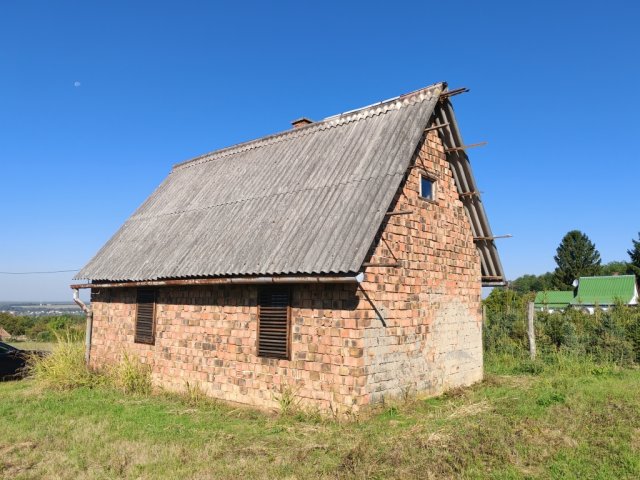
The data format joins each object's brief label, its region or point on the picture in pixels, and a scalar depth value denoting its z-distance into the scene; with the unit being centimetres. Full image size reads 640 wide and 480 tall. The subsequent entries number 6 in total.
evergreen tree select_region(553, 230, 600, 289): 6341
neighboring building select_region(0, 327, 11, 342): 3547
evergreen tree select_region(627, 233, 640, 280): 4670
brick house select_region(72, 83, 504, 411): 838
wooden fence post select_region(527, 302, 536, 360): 1450
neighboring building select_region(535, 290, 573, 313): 5169
